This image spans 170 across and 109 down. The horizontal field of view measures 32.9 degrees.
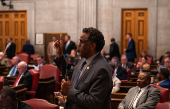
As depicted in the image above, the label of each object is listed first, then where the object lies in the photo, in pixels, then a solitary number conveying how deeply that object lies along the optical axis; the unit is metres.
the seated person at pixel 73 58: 9.28
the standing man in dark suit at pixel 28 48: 13.48
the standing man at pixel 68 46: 12.63
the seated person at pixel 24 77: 6.18
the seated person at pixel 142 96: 4.32
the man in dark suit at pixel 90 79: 2.14
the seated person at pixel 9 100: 3.03
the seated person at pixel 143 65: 9.78
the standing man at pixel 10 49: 12.84
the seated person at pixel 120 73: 7.19
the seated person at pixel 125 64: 8.65
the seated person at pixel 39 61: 10.05
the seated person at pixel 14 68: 8.09
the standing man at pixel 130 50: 12.02
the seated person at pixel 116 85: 5.93
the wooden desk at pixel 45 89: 6.76
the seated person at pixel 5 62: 10.09
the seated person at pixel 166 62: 8.07
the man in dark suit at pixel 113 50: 12.21
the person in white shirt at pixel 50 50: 12.66
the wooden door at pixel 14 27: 14.26
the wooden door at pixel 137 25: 13.27
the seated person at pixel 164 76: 5.94
